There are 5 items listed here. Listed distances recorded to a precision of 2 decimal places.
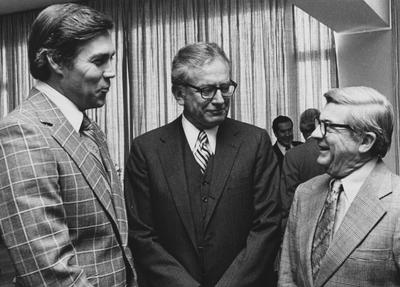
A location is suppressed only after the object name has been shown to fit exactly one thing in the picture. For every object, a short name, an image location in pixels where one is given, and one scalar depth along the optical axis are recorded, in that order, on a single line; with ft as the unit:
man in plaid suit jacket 5.40
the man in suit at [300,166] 11.62
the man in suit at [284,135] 19.77
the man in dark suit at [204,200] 7.59
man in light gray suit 6.75
